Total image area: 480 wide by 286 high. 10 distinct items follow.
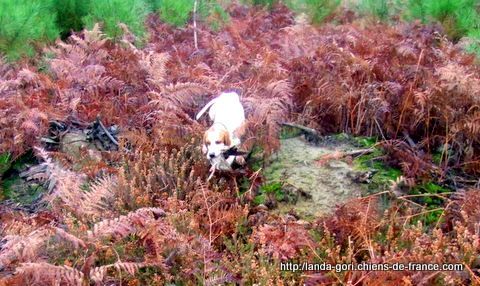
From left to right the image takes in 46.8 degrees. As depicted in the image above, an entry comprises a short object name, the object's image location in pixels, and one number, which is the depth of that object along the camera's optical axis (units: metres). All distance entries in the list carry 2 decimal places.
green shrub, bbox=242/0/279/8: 10.12
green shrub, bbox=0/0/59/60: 5.96
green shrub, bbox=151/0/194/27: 8.16
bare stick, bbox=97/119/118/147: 4.73
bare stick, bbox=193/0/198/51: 6.98
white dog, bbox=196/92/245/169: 3.84
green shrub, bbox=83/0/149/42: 6.66
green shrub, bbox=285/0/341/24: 8.40
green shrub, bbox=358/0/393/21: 8.41
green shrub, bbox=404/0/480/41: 7.12
